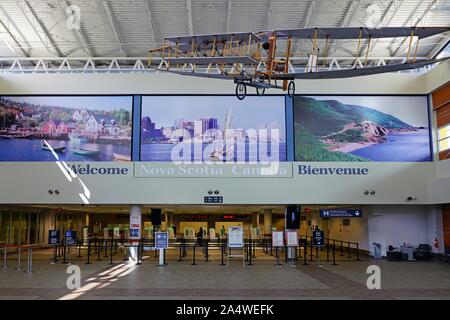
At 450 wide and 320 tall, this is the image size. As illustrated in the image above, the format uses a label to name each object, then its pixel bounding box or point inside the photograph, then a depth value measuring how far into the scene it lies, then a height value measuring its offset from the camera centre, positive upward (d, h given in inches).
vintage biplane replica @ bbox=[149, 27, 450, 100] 486.9 +184.2
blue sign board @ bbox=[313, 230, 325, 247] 793.6 -25.5
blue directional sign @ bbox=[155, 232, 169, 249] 746.8 -28.6
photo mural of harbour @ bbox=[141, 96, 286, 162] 863.7 +166.0
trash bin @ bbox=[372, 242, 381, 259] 880.9 -51.5
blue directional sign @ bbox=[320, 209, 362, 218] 855.7 +16.4
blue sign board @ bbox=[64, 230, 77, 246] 784.9 -25.5
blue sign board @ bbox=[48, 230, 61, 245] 783.7 -25.3
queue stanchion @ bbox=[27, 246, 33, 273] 639.1 -53.6
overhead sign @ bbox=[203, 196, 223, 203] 851.4 +40.5
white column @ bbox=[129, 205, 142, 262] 860.6 +0.4
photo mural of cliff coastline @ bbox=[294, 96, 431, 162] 871.1 +168.8
